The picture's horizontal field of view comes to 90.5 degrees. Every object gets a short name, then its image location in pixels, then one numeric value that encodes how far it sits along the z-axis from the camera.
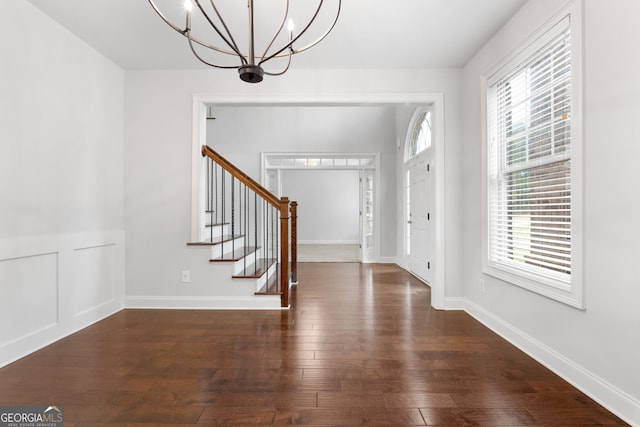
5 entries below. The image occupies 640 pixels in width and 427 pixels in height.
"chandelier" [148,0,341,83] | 2.35
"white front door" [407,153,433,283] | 4.62
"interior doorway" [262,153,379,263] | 10.01
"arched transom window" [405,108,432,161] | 4.74
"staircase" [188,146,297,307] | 3.39
